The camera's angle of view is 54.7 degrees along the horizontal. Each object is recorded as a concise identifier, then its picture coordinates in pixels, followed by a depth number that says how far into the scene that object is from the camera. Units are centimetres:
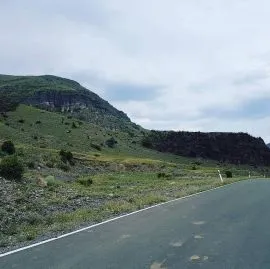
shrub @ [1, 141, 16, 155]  2638
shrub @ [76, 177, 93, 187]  1920
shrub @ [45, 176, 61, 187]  1468
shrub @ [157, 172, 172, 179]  2696
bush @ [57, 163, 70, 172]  2680
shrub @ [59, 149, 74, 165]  2915
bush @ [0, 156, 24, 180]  1386
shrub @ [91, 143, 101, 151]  4422
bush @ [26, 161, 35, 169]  2310
